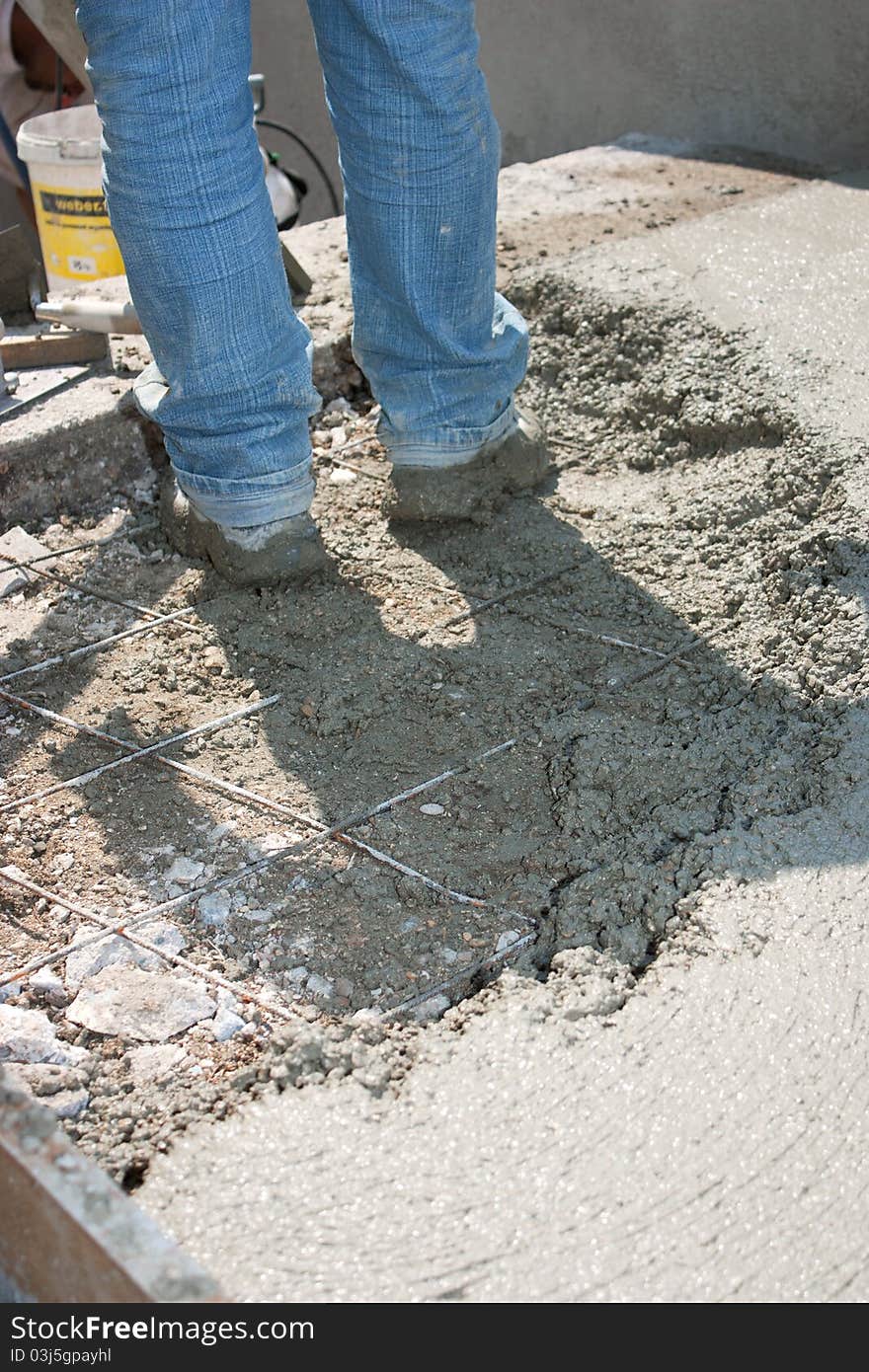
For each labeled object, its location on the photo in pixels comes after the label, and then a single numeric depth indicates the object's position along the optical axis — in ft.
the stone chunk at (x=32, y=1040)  4.78
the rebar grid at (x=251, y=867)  5.05
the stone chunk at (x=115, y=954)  5.15
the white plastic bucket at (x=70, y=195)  10.54
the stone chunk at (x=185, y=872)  5.60
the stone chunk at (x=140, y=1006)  4.92
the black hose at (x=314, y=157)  14.79
